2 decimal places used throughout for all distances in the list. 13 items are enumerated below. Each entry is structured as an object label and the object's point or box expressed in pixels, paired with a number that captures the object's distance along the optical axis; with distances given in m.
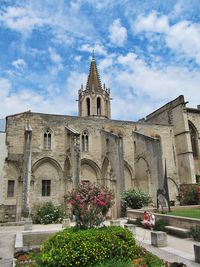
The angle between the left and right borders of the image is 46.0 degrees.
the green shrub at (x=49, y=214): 18.48
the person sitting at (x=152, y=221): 11.49
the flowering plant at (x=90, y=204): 7.59
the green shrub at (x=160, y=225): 12.29
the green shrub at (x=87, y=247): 5.91
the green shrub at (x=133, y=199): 19.31
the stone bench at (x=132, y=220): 15.25
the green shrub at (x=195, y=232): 9.42
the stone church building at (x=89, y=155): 20.03
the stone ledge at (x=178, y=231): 10.58
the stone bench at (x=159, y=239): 8.93
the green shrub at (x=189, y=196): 21.97
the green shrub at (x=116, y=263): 5.57
